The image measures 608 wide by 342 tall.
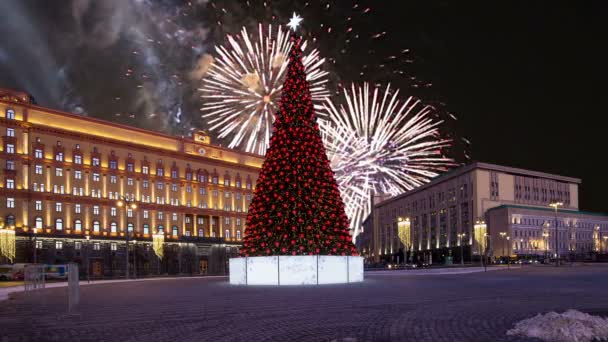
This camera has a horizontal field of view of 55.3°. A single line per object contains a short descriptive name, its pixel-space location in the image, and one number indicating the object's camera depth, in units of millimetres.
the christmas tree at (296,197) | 29406
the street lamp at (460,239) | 118375
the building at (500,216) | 116438
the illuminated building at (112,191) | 81125
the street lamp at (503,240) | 113750
